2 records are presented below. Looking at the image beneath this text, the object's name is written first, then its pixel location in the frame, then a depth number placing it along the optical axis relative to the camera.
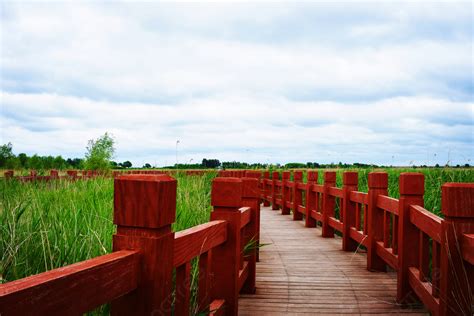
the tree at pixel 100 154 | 32.84
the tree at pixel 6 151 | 30.20
